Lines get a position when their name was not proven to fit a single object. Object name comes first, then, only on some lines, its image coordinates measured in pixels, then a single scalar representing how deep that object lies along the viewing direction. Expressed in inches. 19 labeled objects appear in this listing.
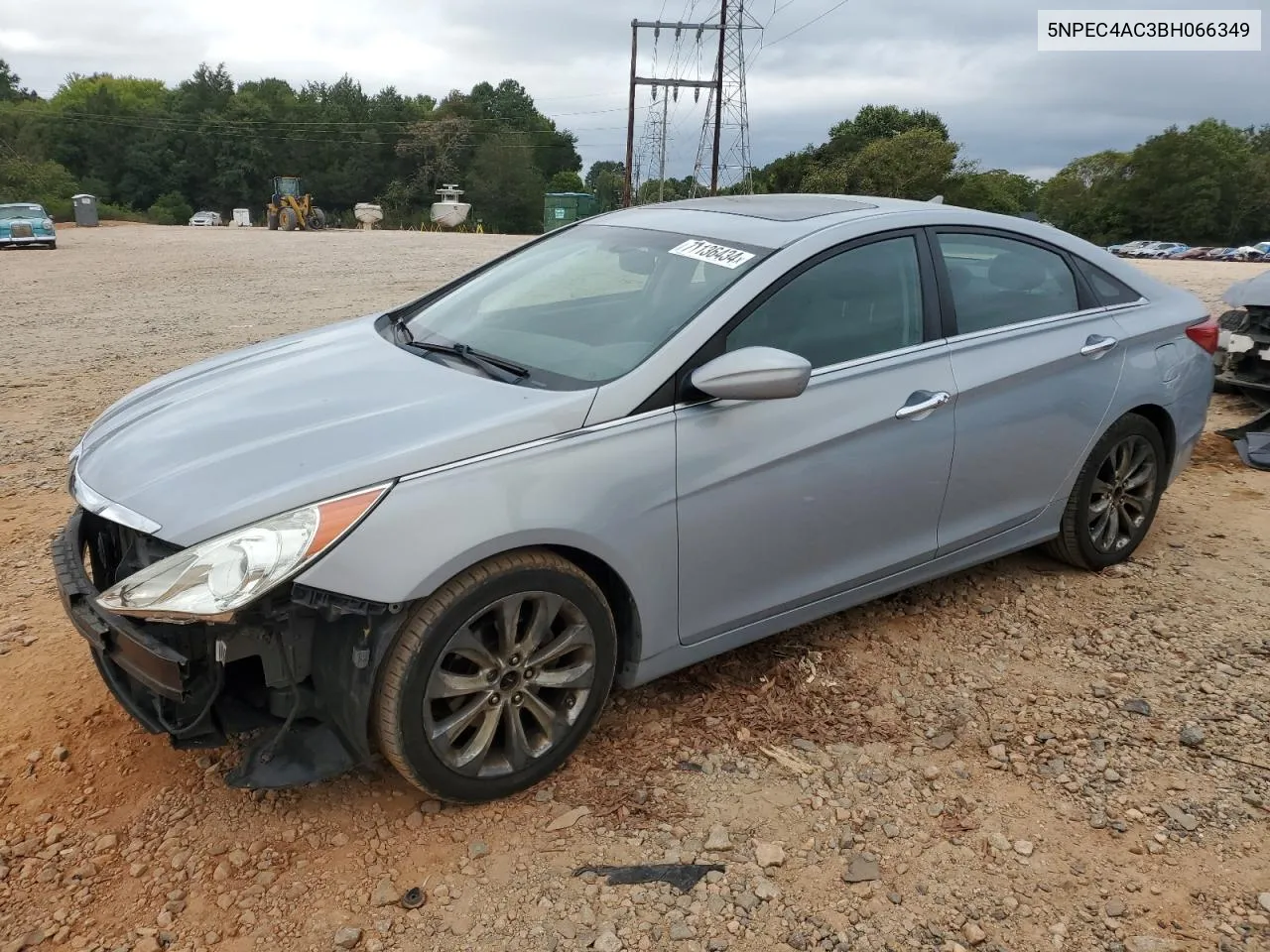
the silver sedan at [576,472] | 94.0
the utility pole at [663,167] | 1391.5
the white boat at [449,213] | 2410.2
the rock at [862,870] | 99.5
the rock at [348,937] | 89.4
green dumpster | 1883.6
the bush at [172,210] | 2765.0
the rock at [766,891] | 96.8
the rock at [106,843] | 100.5
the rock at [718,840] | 102.7
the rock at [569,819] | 105.1
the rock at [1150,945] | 90.9
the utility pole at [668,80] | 1378.0
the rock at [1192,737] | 123.0
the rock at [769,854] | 101.2
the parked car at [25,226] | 1089.4
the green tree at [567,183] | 3703.2
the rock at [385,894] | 94.6
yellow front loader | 1847.9
